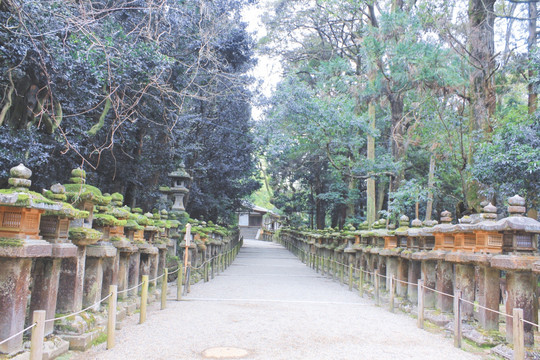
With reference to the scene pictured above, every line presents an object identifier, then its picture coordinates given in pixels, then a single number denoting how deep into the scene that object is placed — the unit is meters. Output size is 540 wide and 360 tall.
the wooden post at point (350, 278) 13.09
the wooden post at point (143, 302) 7.34
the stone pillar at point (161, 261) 10.84
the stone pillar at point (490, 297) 6.34
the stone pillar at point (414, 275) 9.16
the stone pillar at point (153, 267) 10.06
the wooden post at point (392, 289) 9.40
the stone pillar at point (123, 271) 7.96
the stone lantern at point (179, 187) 17.28
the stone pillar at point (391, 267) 10.18
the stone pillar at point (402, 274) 9.82
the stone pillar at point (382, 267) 11.17
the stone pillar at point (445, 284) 7.75
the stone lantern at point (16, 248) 4.44
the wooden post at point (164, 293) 8.84
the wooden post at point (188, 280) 11.15
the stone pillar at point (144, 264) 9.48
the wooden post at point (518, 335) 4.71
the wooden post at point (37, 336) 3.94
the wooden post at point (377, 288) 10.21
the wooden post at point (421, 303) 7.56
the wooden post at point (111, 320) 5.73
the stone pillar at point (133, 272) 8.57
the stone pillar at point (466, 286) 6.99
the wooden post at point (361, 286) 11.65
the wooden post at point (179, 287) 9.94
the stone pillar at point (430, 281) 8.41
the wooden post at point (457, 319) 6.26
